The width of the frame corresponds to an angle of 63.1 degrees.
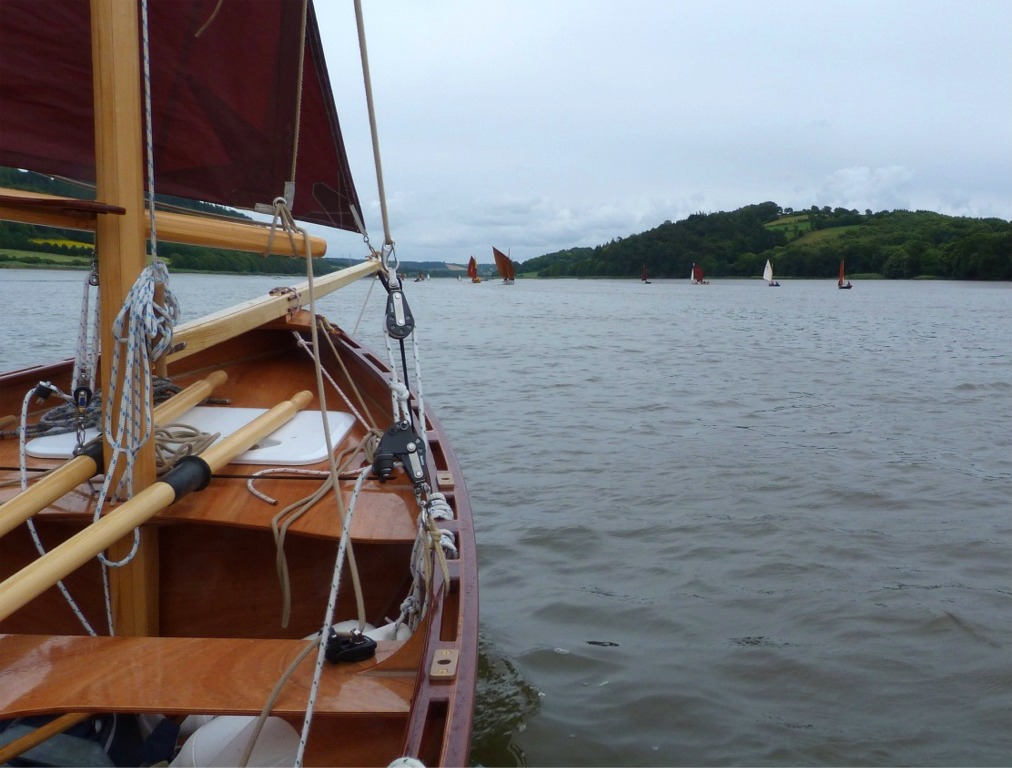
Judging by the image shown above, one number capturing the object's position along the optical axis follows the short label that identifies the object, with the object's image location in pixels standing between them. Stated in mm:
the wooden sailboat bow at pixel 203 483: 2059
